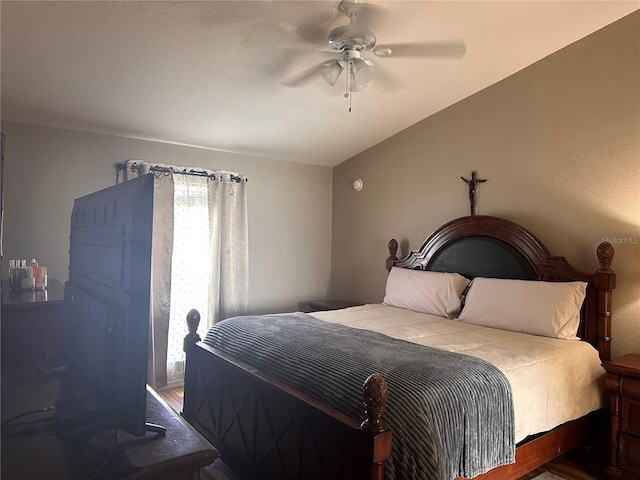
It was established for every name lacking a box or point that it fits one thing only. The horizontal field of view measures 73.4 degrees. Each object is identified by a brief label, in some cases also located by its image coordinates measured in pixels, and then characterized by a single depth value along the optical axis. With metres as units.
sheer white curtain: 3.82
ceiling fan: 2.31
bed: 1.70
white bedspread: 2.16
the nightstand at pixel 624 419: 2.35
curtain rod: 3.67
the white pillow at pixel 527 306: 2.73
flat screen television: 0.85
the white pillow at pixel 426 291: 3.44
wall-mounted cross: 3.69
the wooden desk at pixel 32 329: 1.72
